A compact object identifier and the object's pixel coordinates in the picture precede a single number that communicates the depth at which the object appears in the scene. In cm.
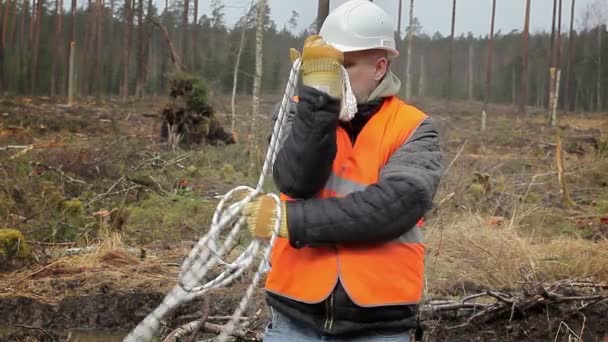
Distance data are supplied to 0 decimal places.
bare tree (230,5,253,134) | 1712
